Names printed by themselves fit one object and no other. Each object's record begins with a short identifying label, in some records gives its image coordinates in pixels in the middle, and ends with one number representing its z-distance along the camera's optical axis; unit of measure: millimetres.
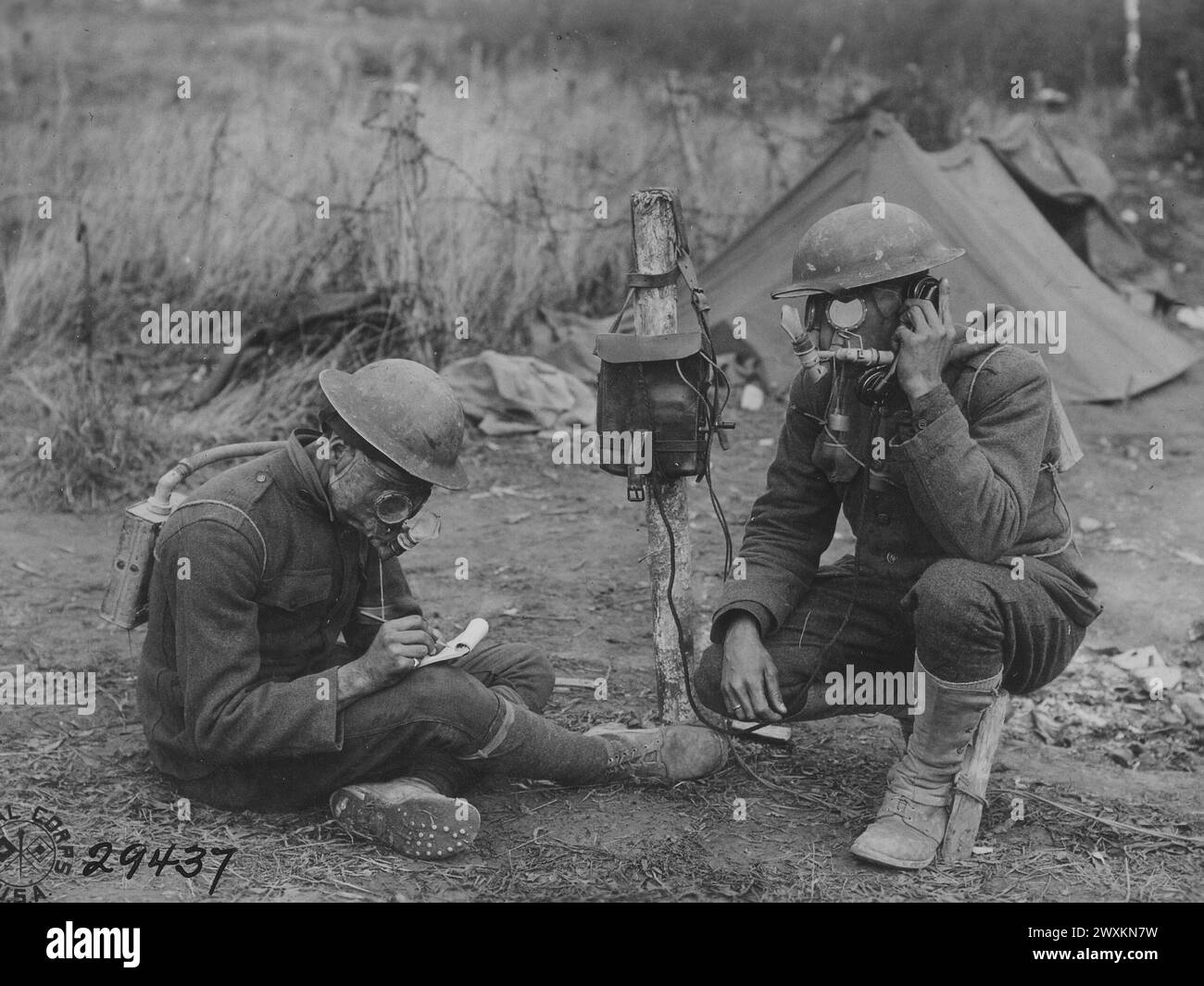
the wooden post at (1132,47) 14102
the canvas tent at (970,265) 8164
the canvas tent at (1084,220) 9562
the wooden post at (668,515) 3834
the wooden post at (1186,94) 13734
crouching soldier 3363
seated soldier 3336
